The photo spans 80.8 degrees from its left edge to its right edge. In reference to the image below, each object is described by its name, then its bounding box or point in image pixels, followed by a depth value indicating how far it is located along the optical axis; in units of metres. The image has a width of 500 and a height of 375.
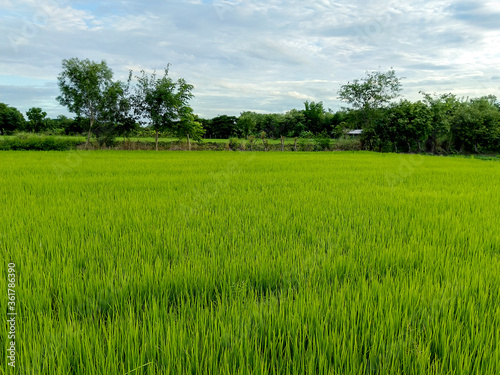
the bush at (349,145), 30.56
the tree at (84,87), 21.61
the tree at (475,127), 28.34
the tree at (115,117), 22.77
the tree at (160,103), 23.03
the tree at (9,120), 55.66
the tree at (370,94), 28.84
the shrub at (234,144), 28.05
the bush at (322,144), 30.30
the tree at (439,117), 28.38
